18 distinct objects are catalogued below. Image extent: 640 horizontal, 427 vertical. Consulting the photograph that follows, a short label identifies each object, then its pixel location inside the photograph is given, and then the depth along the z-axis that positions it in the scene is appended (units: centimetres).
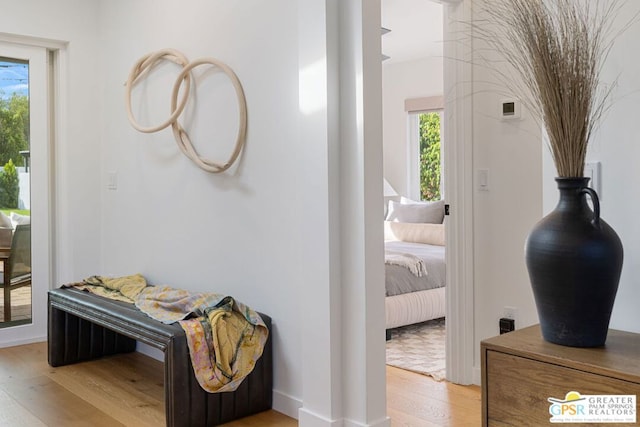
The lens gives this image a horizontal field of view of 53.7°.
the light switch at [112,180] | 415
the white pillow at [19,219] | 415
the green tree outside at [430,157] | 704
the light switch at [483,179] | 316
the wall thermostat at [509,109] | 301
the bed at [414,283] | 428
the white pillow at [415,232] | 553
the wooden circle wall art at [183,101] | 299
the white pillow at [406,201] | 647
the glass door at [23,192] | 410
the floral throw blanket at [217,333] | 264
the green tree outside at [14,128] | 409
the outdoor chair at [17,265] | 411
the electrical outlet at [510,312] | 308
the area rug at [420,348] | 360
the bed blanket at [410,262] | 441
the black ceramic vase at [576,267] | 150
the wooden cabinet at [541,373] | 139
